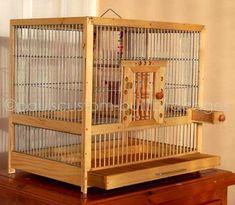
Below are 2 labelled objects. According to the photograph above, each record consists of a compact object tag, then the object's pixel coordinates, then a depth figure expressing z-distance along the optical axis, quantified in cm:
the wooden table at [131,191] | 156
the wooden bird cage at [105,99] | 158
